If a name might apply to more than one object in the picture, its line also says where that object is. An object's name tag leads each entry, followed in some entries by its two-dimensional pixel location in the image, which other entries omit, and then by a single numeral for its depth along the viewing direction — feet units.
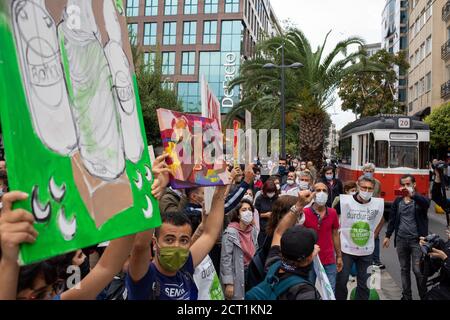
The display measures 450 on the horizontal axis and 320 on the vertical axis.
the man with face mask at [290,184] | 28.56
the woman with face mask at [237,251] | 14.60
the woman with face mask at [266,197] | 21.68
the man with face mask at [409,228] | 19.57
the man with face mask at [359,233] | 18.26
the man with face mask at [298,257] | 8.18
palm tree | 63.05
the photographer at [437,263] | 12.41
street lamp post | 60.33
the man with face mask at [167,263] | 7.63
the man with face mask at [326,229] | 16.93
